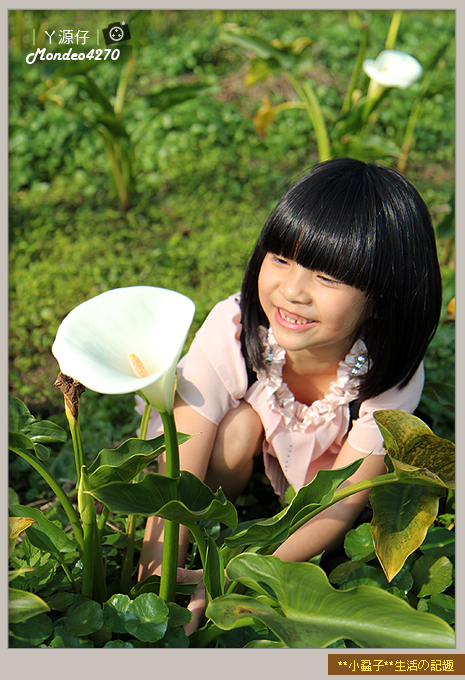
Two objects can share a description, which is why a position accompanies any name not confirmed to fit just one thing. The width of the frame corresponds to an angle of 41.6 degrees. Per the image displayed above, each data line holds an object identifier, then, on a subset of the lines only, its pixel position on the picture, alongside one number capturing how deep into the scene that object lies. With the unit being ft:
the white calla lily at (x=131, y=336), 1.98
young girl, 2.70
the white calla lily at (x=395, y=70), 5.75
